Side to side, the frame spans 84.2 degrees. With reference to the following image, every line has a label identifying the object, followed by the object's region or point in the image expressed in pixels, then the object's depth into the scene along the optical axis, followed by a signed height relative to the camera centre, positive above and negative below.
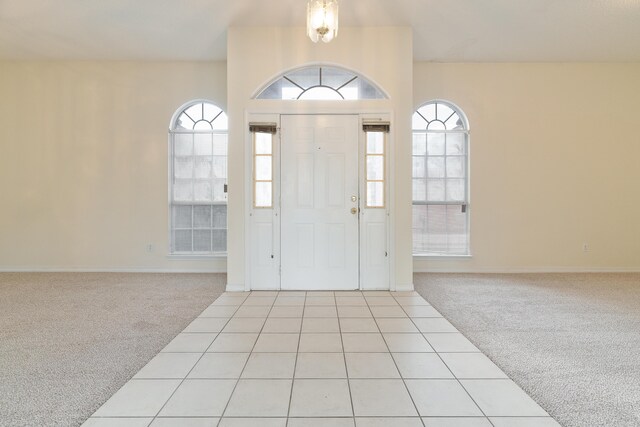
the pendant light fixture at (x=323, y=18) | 2.67 +1.40
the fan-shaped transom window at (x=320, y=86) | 4.30 +1.43
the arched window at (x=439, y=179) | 5.41 +0.36
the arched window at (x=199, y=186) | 5.44 +0.26
